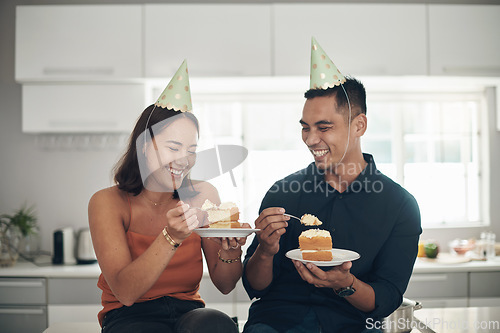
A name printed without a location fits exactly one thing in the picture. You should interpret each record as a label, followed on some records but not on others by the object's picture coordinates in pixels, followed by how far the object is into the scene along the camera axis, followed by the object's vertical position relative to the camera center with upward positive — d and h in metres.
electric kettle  2.69 -0.48
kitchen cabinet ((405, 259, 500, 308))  2.63 -0.69
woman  1.26 -0.21
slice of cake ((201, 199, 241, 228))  1.33 -0.13
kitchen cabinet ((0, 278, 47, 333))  2.52 -0.75
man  1.42 -0.18
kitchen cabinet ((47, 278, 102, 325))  2.53 -0.73
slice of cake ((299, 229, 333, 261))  1.25 -0.21
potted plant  2.65 -0.37
